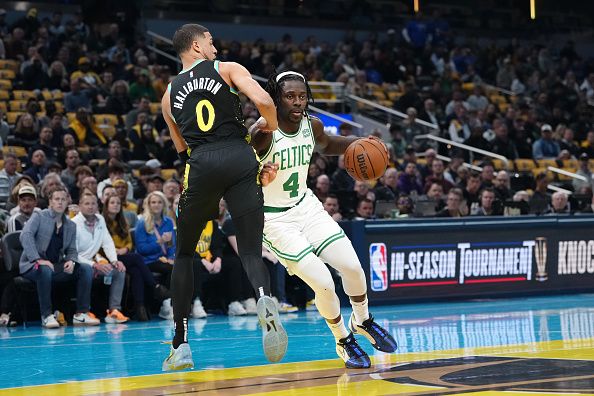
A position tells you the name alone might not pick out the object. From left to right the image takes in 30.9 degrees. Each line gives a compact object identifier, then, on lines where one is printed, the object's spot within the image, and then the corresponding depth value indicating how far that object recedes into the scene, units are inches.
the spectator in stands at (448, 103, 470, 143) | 874.8
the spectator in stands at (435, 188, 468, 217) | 592.4
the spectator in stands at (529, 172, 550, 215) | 623.5
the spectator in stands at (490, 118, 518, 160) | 857.5
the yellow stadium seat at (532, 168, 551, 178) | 833.7
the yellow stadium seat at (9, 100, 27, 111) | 719.7
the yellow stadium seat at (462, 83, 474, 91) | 1016.2
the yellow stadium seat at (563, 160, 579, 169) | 863.7
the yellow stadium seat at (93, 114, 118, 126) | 726.5
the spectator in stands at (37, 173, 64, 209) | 497.7
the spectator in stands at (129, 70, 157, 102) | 778.8
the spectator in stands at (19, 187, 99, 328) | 455.2
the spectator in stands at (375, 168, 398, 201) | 635.5
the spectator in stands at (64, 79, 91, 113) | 719.7
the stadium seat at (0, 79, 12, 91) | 738.2
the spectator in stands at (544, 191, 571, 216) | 648.4
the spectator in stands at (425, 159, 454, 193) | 695.1
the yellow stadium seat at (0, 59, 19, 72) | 763.4
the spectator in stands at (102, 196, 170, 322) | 485.4
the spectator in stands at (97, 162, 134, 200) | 561.9
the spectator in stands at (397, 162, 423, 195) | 685.9
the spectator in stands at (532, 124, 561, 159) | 881.5
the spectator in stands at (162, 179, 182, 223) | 530.0
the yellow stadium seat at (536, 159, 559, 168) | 857.5
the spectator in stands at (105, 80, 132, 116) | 735.1
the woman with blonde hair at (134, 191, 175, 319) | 500.7
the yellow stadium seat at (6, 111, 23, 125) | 702.5
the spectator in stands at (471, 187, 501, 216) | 617.0
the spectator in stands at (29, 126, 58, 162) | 620.4
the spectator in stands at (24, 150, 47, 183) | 582.2
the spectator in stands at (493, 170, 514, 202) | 679.7
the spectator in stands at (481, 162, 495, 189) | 712.2
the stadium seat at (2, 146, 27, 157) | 629.4
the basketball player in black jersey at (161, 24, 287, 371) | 267.6
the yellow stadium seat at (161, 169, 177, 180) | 659.2
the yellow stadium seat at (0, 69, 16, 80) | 753.6
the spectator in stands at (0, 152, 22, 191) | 558.6
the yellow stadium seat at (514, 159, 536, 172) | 844.0
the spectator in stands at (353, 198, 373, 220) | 574.2
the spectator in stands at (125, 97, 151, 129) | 717.3
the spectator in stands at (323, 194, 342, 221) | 549.3
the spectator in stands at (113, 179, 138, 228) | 527.5
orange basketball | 314.7
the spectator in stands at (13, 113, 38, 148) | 647.1
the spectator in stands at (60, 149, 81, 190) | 580.4
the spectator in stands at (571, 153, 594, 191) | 789.2
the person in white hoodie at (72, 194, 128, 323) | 476.7
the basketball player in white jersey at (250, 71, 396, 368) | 295.7
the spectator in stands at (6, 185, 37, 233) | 476.7
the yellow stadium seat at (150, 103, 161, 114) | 767.6
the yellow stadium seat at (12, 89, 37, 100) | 727.7
